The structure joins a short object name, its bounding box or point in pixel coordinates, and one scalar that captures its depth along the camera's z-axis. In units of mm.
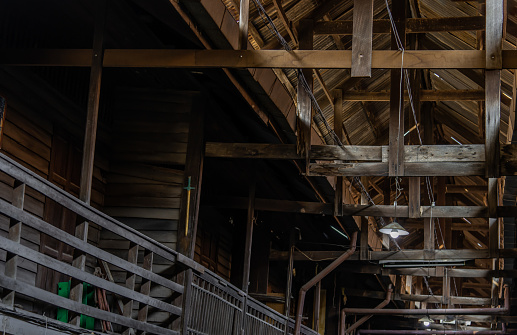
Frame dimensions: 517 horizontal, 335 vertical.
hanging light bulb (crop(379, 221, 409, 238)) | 14726
